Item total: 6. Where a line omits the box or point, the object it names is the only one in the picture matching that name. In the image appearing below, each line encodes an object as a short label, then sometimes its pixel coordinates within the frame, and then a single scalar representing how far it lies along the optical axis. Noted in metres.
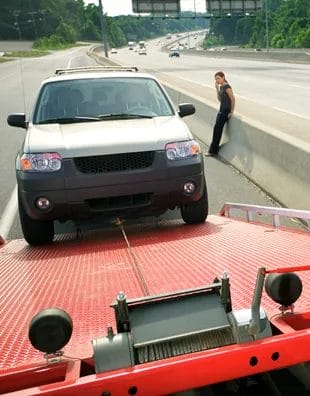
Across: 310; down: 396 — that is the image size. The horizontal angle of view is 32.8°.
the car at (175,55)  104.44
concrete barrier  6.88
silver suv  5.05
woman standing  11.25
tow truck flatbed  1.87
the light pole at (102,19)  57.57
